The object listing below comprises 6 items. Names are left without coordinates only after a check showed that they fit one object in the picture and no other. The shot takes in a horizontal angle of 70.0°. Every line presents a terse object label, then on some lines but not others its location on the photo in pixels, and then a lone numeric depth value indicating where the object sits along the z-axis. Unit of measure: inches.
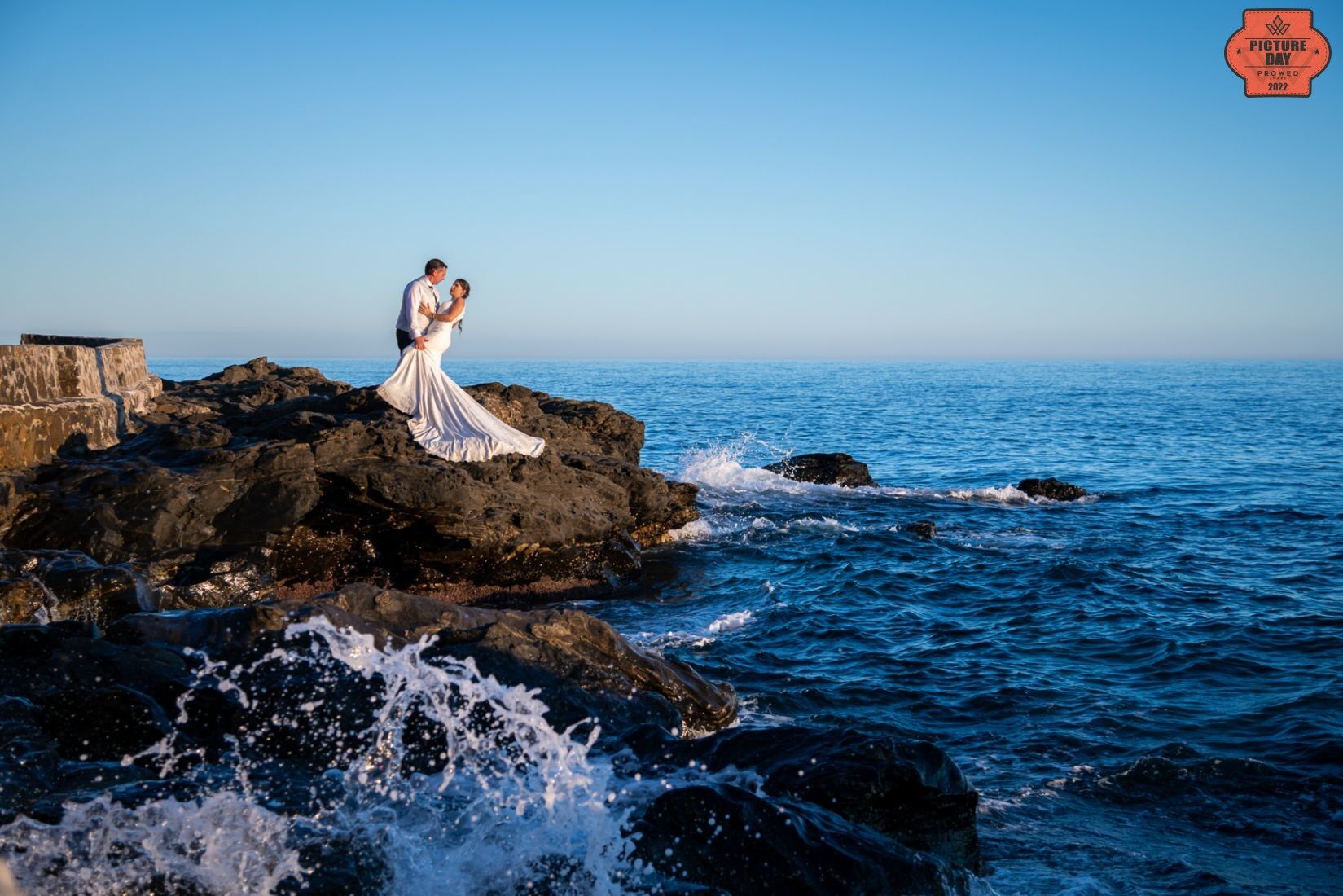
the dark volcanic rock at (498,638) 275.3
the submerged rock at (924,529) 677.9
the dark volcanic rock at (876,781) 214.4
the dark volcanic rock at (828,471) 904.3
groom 535.5
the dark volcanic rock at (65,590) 338.6
